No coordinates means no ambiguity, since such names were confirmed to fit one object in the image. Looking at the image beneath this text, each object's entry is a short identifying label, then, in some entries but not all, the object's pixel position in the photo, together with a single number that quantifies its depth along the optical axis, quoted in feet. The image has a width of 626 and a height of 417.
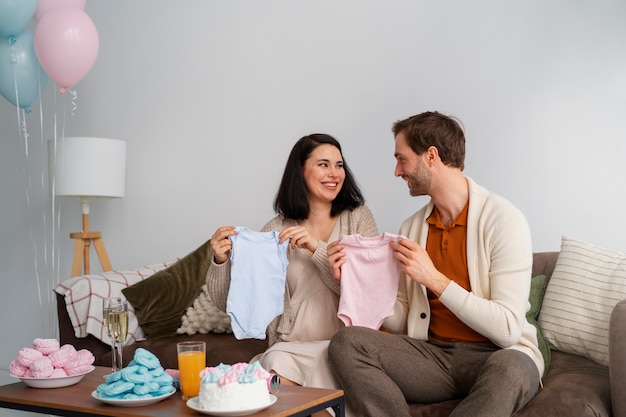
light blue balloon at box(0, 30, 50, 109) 11.14
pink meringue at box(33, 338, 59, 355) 7.07
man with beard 6.91
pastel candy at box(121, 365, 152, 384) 6.01
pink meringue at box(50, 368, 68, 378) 6.80
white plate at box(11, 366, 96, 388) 6.77
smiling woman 7.95
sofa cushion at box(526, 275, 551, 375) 8.09
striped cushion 7.94
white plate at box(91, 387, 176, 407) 5.90
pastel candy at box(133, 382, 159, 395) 5.98
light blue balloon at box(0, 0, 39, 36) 10.52
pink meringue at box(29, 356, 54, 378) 6.78
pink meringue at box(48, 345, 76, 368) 6.89
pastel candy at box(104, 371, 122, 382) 6.09
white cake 5.43
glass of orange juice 6.17
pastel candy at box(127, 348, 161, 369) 6.17
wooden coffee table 5.72
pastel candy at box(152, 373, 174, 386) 6.12
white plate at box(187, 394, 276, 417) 5.41
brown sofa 6.63
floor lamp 12.47
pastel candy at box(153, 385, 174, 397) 6.07
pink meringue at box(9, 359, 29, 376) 6.90
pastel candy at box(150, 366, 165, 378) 6.14
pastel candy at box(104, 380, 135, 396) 5.97
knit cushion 10.55
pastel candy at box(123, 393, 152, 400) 5.93
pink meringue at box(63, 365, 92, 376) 6.87
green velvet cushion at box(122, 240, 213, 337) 10.64
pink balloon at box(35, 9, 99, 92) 10.78
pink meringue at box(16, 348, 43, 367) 6.91
